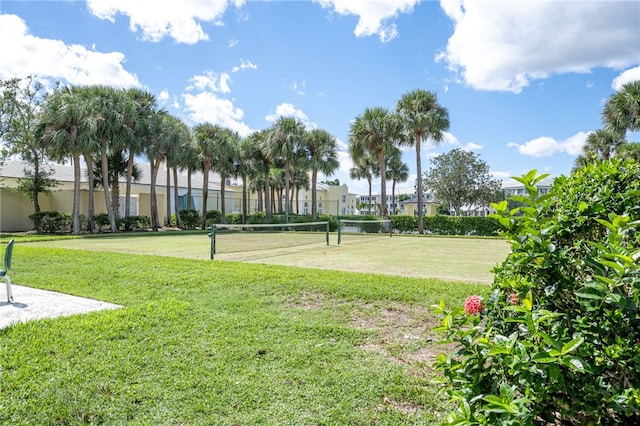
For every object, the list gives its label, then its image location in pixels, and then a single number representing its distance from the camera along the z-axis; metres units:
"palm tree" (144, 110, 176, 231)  27.81
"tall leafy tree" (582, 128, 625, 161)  28.41
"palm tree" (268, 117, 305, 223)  29.88
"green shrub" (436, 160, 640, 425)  1.33
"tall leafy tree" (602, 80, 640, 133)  21.47
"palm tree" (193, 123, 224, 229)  30.73
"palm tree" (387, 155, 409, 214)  48.23
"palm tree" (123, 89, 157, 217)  26.06
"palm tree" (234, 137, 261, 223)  33.34
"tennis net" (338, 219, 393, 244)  25.38
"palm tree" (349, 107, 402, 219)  27.12
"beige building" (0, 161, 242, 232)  27.56
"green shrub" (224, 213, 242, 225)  37.00
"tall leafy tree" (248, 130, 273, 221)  32.91
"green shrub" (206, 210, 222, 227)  34.31
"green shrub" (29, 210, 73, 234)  24.95
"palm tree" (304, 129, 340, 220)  30.78
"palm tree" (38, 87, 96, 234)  21.95
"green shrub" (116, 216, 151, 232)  26.75
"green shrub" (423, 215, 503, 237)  24.09
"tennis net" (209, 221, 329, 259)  13.45
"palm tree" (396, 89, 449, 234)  26.06
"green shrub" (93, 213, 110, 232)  26.07
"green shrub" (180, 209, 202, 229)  32.03
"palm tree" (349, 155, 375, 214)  46.35
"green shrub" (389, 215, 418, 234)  27.31
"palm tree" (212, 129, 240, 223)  31.22
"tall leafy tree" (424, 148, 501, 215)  38.62
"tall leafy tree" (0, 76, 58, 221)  25.53
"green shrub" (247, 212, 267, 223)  35.41
